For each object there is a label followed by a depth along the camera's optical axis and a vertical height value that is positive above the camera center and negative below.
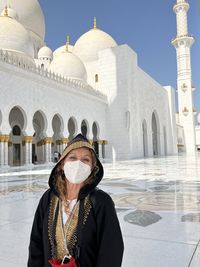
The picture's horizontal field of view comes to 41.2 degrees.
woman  0.77 -0.20
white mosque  10.66 +2.99
